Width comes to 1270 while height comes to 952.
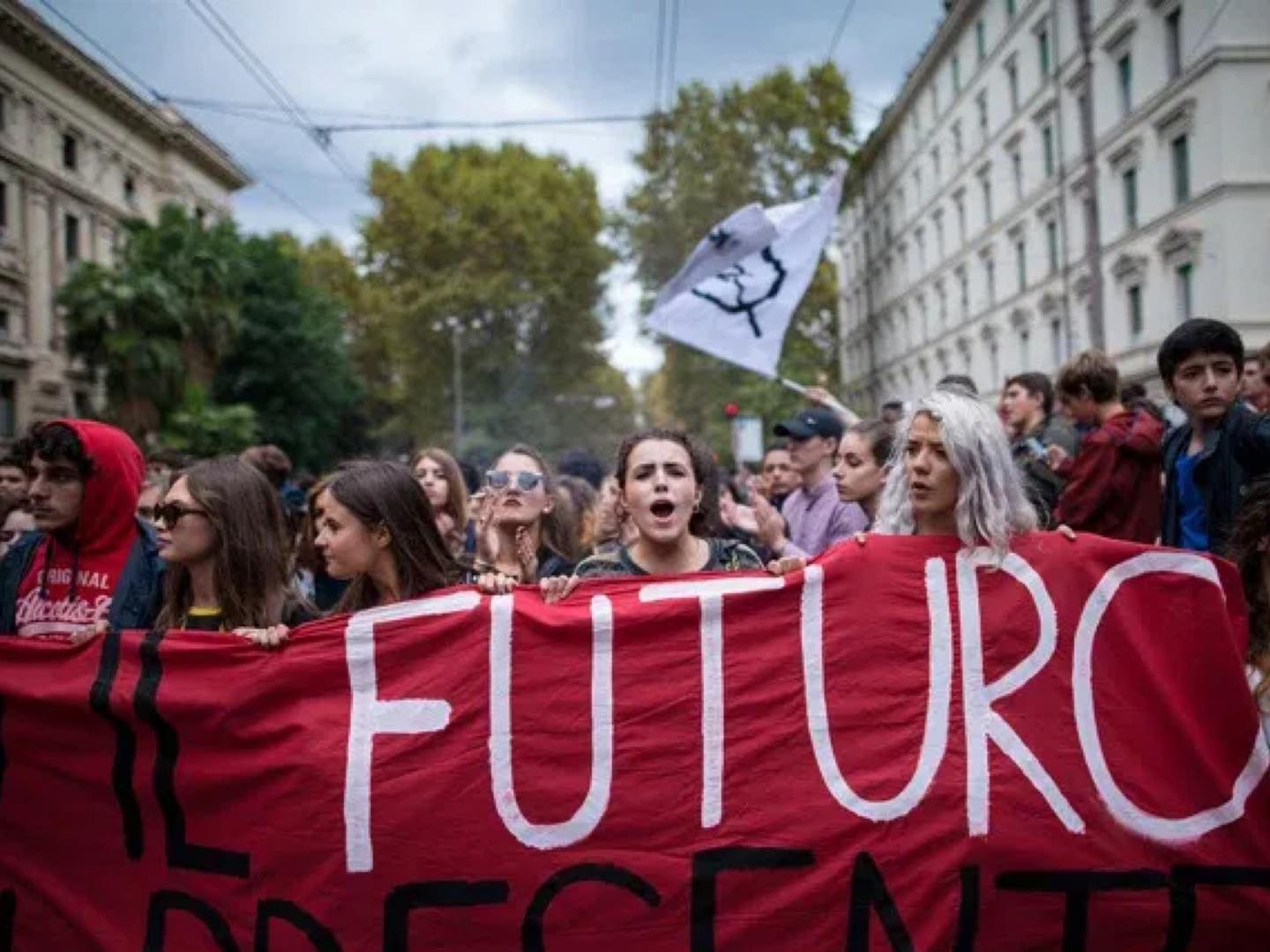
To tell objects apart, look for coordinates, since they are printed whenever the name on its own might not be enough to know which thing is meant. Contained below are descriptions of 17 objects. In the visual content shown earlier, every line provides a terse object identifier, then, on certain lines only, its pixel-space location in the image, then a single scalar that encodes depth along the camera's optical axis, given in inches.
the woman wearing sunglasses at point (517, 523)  169.8
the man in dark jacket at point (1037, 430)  200.4
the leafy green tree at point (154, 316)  997.2
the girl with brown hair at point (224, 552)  124.8
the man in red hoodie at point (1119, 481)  186.1
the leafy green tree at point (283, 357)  1381.6
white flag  284.8
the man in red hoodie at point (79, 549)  133.6
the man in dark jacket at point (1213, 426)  142.0
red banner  106.0
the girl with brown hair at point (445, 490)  215.2
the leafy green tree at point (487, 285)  1562.5
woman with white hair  112.0
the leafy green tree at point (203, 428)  1021.8
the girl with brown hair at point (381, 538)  125.8
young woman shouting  128.3
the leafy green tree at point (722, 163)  1417.3
